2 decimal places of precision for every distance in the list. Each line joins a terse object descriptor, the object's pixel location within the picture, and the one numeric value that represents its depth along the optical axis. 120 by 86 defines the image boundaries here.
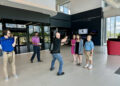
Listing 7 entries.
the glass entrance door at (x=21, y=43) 7.03
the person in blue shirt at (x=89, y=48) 3.46
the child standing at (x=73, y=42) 4.17
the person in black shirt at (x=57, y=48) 2.89
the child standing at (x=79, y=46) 3.87
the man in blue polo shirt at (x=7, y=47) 2.65
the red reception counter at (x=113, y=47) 5.66
